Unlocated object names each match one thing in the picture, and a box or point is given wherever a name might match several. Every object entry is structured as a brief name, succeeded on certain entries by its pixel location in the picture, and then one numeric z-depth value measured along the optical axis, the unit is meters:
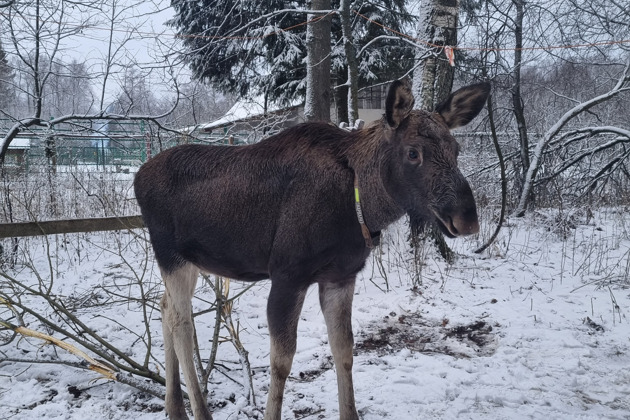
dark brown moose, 2.28
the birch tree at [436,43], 6.02
